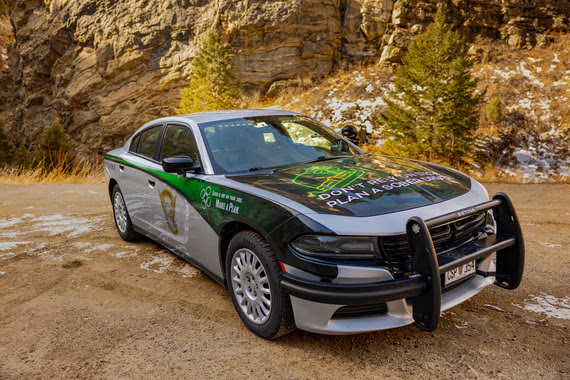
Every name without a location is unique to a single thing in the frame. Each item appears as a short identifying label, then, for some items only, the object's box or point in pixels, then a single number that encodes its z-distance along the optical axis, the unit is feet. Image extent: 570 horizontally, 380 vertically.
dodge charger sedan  8.34
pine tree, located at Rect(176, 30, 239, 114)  90.99
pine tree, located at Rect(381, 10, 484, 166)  62.18
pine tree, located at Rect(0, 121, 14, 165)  101.27
